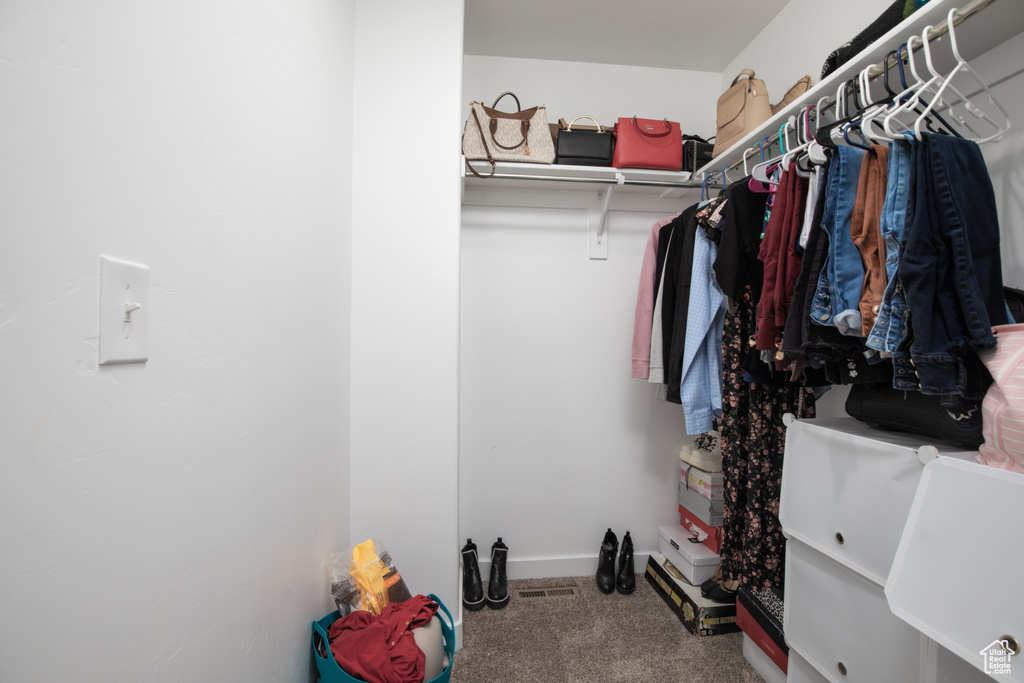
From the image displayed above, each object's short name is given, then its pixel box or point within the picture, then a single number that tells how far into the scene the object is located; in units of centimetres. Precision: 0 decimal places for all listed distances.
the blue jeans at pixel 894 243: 89
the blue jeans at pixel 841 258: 99
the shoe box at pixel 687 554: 177
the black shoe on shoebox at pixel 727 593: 165
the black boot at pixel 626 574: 193
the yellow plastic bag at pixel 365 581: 120
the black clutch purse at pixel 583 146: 181
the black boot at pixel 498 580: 182
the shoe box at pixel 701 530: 183
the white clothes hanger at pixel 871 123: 99
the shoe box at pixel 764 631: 135
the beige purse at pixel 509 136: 172
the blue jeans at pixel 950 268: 83
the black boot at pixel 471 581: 179
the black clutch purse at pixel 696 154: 185
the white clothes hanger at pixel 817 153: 108
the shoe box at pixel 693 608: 163
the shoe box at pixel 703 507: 185
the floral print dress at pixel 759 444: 148
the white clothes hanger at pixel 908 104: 93
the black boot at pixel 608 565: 192
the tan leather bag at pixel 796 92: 144
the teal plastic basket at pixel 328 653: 100
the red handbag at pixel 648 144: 178
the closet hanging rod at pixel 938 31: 89
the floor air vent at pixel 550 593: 190
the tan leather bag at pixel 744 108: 157
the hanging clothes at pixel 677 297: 160
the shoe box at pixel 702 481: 185
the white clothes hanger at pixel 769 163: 136
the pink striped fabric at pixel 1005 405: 74
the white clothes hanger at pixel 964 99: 89
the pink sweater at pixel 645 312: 183
